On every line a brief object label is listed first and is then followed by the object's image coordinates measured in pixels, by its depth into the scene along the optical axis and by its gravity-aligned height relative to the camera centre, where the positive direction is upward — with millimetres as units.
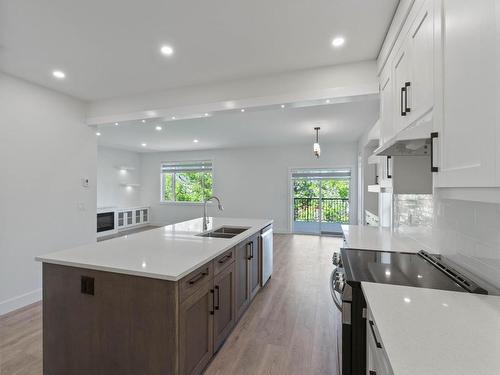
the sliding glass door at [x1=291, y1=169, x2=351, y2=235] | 6848 -292
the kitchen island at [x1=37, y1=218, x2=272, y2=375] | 1416 -767
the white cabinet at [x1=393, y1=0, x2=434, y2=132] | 1236 +728
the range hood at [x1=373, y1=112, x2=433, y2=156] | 1189 +268
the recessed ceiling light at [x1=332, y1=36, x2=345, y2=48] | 2092 +1327
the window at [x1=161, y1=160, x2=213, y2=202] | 8047 +296
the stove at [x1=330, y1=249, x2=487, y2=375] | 1173 -471
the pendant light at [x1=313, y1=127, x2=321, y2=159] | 4432 +760
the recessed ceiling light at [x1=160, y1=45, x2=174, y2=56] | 2228 +1324
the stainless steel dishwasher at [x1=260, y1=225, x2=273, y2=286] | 3152 -877
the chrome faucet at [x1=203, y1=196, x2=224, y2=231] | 2824 -420
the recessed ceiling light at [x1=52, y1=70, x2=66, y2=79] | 2715 +1327
